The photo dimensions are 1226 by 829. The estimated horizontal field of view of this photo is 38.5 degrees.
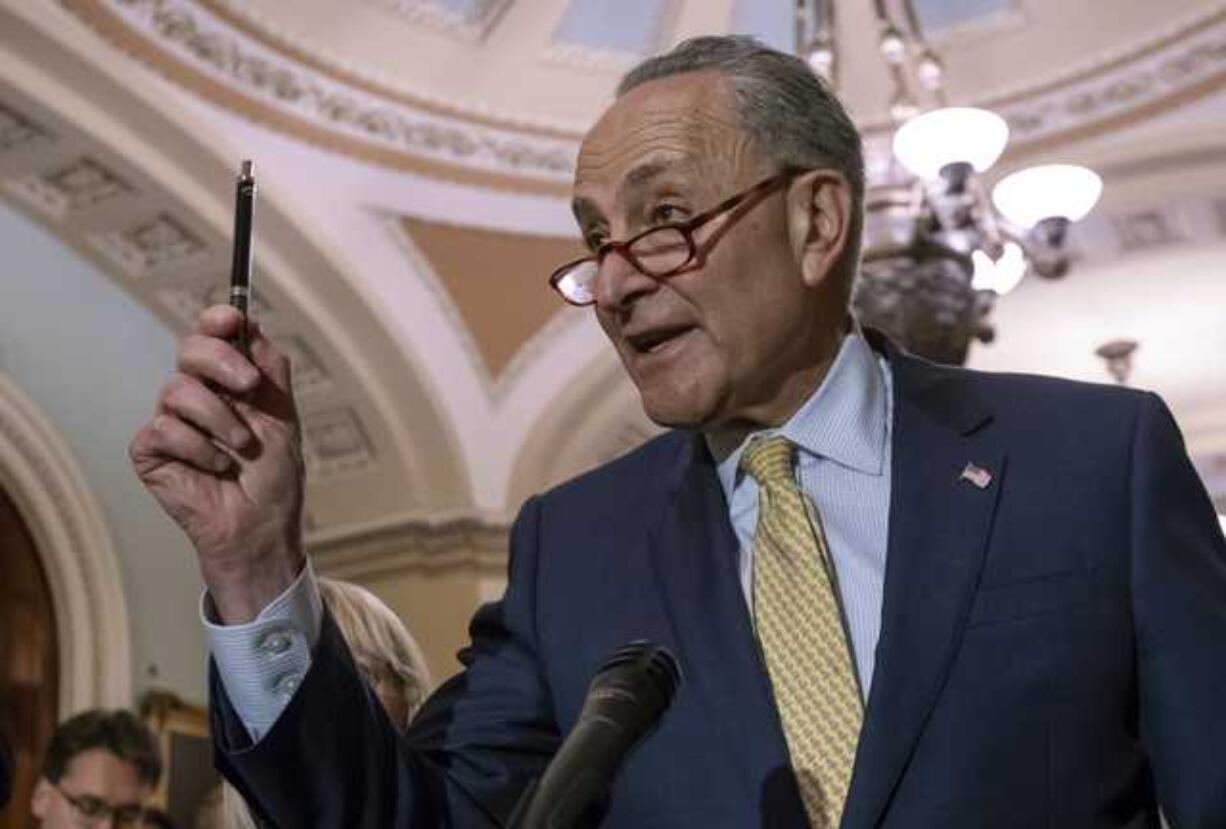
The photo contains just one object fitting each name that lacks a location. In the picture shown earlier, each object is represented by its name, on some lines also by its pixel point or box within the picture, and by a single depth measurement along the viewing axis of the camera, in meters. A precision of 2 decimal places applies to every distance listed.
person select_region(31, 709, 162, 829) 3.59
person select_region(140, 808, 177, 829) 3.65
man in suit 1.32
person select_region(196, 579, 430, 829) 2.54
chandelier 5.57
